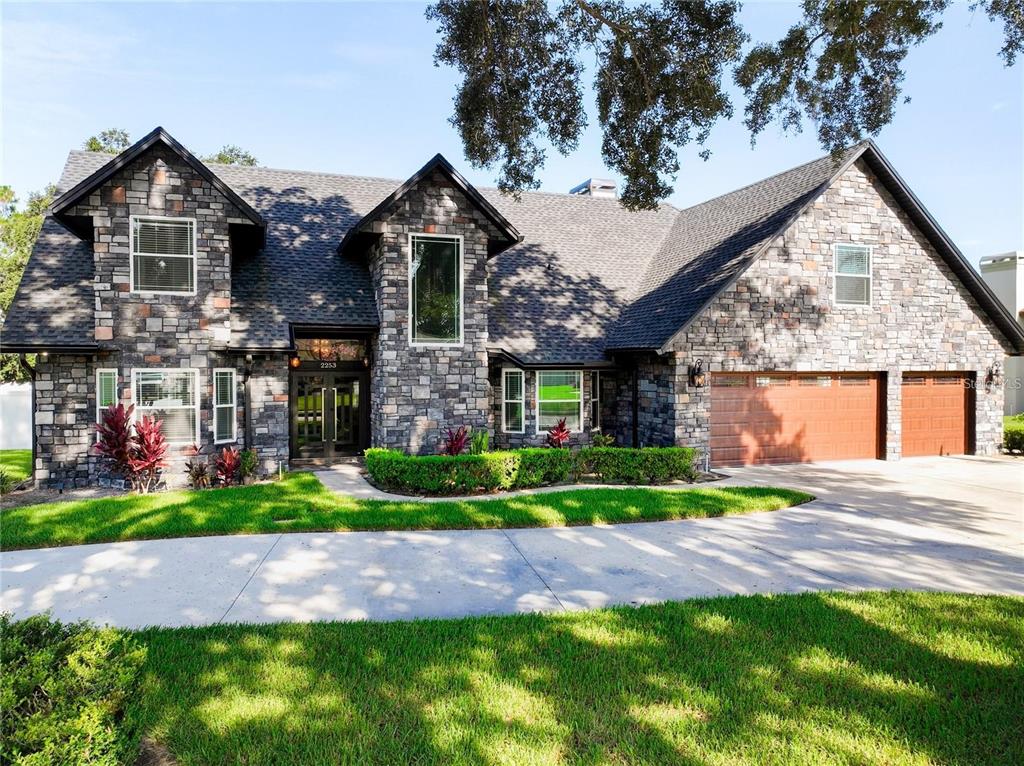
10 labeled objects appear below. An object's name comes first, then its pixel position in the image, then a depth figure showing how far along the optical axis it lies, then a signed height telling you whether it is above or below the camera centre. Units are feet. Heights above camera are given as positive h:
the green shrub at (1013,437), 54.50 -6.00
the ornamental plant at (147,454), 36.52 -5.16
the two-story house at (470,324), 39.45 +3.83
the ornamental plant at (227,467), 38.96 -6.28
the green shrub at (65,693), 9.35 -5.65
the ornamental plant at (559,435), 46.57 -5.01
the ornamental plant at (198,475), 38.73 -6.82
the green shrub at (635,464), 39.91 -6.24
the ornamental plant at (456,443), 40.55 -4.88
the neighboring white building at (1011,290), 78.33 +11.26
